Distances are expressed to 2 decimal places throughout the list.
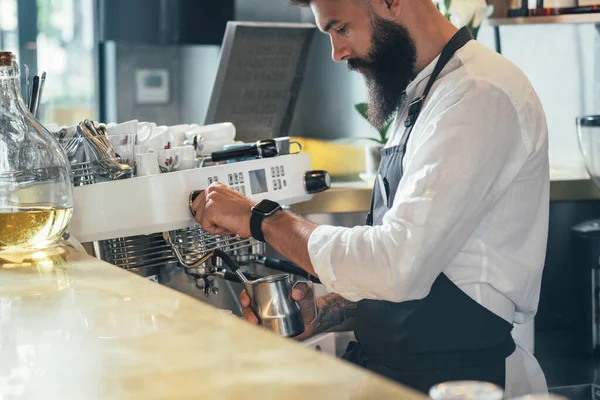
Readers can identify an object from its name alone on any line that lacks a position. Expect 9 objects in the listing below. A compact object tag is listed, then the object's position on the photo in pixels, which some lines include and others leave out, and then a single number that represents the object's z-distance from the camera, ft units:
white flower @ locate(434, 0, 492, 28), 10.12
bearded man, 4.95
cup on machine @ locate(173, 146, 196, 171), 5.94
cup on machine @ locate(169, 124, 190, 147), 6.46
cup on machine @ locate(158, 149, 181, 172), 5.87
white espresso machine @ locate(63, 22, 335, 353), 5.32
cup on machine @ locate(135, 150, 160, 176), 5.58
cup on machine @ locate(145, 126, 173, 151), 6.15
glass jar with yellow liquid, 4.53
